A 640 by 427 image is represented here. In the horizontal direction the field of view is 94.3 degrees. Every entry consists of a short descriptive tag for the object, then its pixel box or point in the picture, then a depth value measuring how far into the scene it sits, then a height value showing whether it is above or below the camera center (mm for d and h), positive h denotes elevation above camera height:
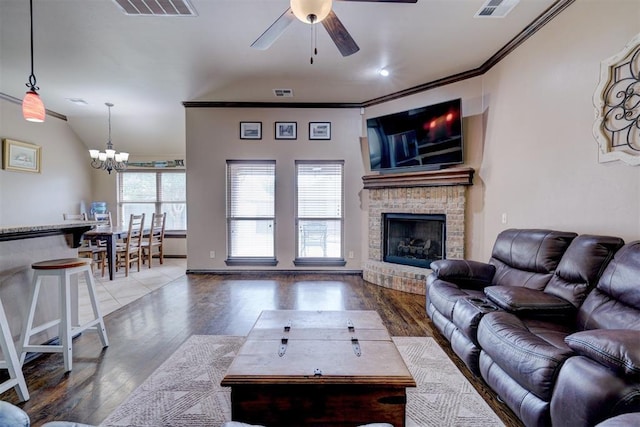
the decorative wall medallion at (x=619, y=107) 2053 +748
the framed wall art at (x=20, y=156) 5164 +938
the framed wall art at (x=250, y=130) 5312 +1395
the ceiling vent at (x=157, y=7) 2639 +1846
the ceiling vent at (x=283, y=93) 4738 +1881
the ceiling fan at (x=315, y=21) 1850 +1313
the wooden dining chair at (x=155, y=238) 5949 -643
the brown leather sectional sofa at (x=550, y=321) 1282 -719
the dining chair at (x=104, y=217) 5977 -199
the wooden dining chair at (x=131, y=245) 5305 -698
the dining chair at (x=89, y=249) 5094 -716
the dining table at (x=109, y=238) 4867 -518
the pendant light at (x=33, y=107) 2492 +855
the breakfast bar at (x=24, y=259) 2244 -427
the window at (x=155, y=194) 7262 +335
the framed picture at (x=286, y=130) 5305 +1396
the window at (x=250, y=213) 5383 -93
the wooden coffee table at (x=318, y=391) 1417 -887
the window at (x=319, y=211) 5344 -53
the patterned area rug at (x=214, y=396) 1758 -1246
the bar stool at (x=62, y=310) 2197 -770
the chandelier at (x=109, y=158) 5570 +979
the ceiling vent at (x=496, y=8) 2669 +1866
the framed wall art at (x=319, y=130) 5285 +1391
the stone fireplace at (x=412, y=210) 4078 -24
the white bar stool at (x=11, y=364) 1851 -997
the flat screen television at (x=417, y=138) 3977 +1022
